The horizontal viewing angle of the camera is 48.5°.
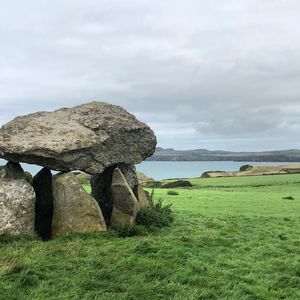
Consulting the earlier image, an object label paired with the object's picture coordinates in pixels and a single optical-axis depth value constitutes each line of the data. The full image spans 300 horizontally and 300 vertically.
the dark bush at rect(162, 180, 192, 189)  40.77
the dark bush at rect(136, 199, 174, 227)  13.52
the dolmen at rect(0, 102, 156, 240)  12.02
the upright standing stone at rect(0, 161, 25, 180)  12.48
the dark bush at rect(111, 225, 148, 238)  12.38
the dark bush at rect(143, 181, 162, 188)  41.87
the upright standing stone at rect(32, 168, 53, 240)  12.73
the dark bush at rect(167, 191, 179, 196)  26.47
